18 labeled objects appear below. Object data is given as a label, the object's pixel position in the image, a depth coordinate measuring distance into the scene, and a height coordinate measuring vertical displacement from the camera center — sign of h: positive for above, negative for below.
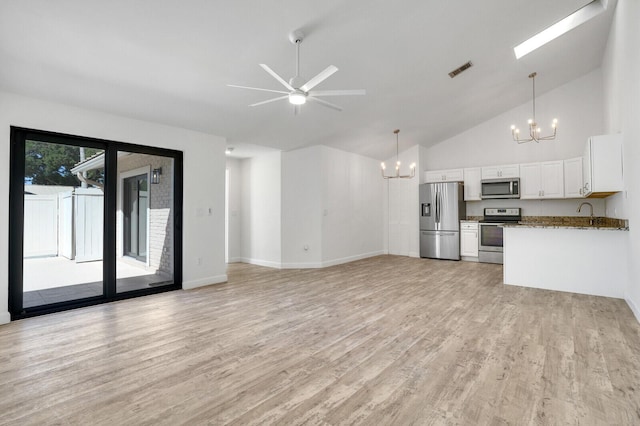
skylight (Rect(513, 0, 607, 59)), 4.40 +2.81
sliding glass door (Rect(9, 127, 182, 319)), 3.63 -0.04
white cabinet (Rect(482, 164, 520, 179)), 7.02 +0.99
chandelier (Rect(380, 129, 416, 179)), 7.84 +1.09
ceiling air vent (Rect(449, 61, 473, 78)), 4.79 +2.27
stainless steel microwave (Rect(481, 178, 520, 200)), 6.89 +0.60
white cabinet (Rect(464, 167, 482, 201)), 7.48 +0.74
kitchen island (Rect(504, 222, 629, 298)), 4.20 -0.64
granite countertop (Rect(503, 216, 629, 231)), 4.16 -0.15
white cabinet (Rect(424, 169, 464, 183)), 7.75 +1.01
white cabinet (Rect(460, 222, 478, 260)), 7.30 -0.58
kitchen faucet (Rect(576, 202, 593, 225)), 5.68 +0.08
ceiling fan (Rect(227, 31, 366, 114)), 3.15 +1.29
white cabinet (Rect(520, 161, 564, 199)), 6.50 +0.73
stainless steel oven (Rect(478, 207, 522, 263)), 6.98 -0.46
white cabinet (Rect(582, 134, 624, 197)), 4.10 +0.66
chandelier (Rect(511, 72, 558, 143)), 5.57 +1.77
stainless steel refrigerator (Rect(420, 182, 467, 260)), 7.47 -0.07
